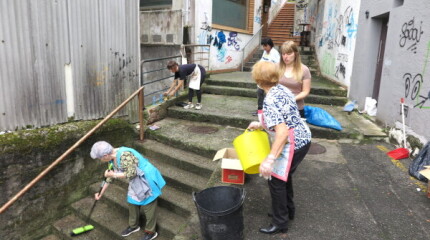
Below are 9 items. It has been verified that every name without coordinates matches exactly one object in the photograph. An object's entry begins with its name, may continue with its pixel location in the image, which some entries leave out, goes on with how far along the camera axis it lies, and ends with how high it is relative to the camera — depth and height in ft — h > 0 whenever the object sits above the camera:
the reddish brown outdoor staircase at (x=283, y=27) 50.36 +5.35
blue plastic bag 18.47 -3.56
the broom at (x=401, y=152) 15.42 -4.52
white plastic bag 21.23 -3.16
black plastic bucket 8.82 -4.63
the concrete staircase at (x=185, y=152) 14.87 -5.70
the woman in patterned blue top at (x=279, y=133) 8.09 -2.05
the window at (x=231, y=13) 33.76 +4.99
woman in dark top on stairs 22.40 -1.79
